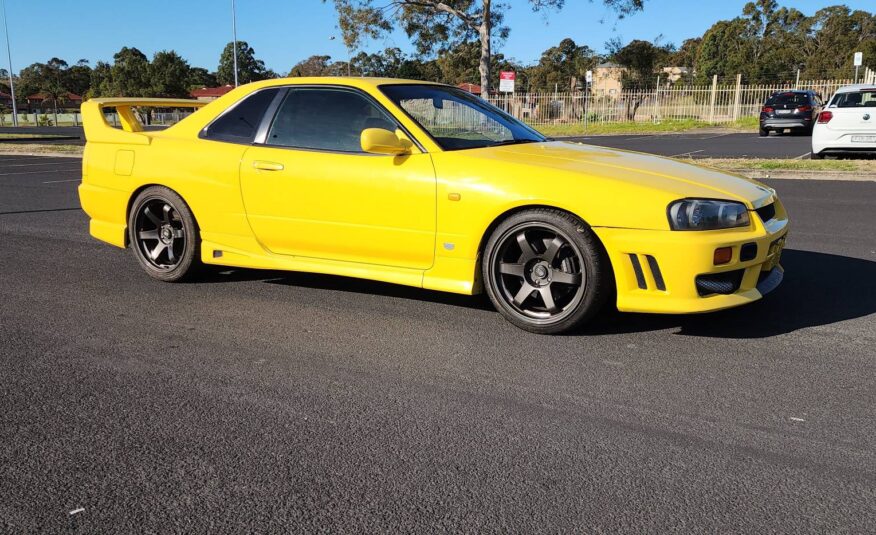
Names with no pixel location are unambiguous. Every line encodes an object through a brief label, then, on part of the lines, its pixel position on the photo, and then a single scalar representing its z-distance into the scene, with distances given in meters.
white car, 12.90
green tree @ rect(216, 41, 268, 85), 106.94
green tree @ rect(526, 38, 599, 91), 65.94
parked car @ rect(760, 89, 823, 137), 25.08
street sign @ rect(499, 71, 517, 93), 26.20
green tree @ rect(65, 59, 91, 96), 98.94
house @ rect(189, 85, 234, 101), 89.07
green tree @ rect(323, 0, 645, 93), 26.41
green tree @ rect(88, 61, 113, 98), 73.06
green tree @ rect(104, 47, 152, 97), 71.56
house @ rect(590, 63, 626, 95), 49.91
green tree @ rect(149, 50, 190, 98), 70.75
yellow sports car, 3.94
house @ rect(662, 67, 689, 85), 77.60
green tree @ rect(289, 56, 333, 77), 88.94
